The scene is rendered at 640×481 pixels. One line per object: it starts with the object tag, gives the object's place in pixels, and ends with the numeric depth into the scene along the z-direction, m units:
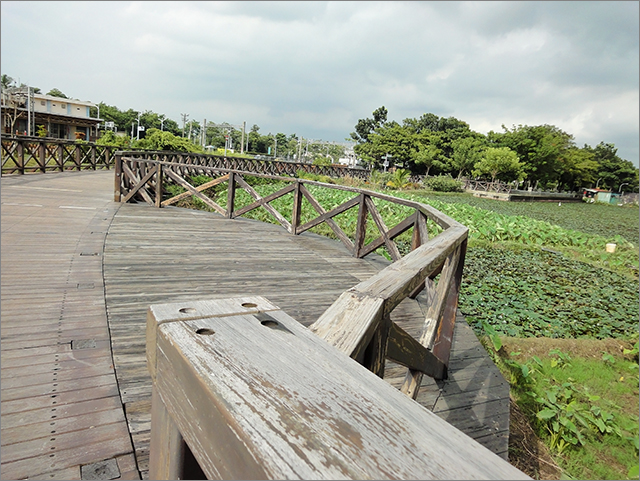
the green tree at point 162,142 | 19.41
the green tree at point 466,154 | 41.75
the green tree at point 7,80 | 65.47
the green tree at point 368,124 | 60.81
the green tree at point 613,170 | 69.88
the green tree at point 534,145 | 41.73
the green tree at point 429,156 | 42.91
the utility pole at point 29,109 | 33.25
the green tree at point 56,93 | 78.44
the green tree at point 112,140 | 25.81
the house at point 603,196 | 54.22
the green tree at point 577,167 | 48.69
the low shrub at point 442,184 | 33.62
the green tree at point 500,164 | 37.91
